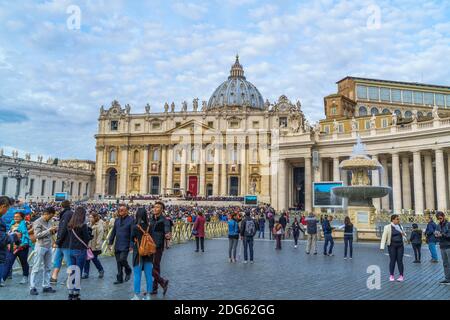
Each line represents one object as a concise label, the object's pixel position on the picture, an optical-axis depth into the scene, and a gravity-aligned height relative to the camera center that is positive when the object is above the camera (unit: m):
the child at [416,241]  11.84 -0.96
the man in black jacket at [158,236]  7.00 -0.51
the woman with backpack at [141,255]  6.42 -0.79
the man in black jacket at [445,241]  8.21 -0.67
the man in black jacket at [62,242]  7.23 -0.66
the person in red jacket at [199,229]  14.54 -0.79
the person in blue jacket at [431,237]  12.07 -0.87
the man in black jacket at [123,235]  7.70 -0.55
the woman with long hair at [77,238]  6.95 -0.56
